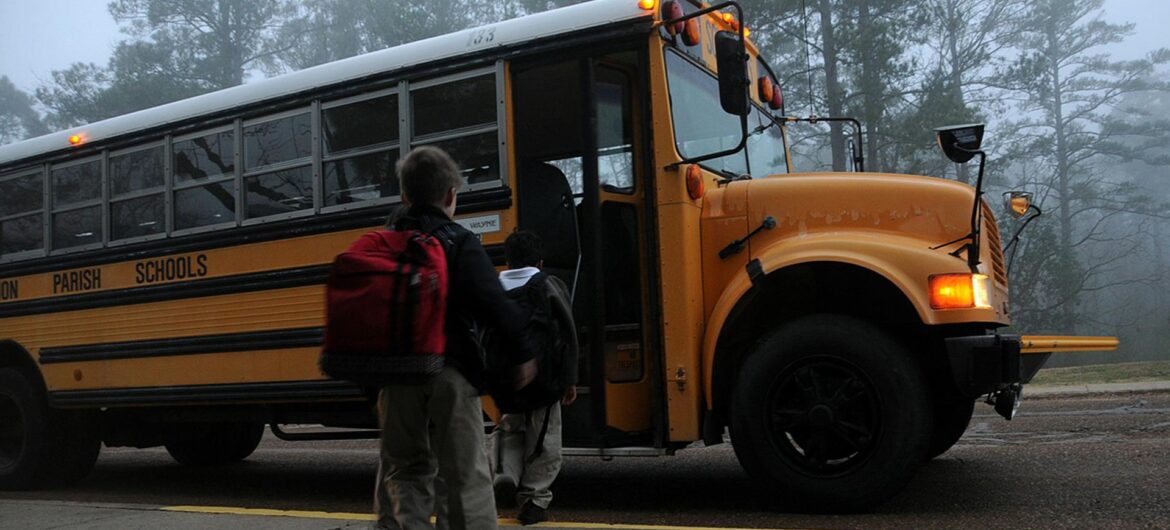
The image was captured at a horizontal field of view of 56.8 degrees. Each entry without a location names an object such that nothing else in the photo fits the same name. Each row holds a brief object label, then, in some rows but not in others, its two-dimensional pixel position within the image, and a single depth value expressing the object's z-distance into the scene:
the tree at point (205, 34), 32.66
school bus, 4.91
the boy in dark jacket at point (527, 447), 5.12
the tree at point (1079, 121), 31.84
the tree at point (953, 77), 21.61
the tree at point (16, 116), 45.28
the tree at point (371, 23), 27.41
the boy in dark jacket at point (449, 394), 3.48
